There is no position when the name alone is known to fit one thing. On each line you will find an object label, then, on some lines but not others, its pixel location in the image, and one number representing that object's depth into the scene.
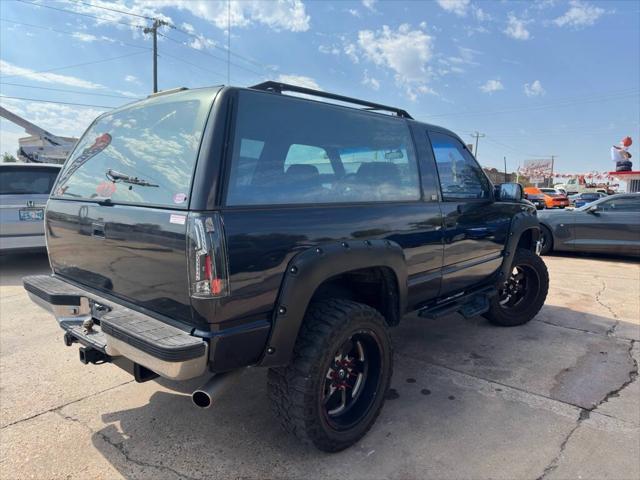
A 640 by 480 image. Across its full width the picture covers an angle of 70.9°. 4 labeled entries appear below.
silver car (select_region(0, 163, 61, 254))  6.45
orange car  30.92
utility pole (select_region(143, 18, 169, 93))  26.91
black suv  2.05
